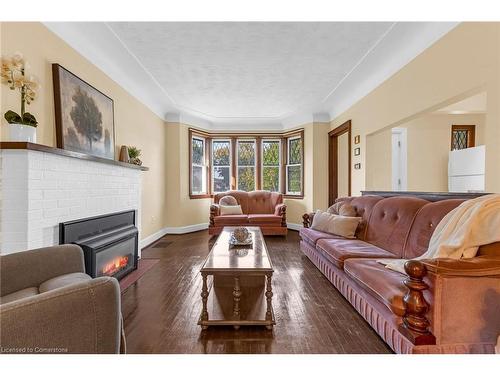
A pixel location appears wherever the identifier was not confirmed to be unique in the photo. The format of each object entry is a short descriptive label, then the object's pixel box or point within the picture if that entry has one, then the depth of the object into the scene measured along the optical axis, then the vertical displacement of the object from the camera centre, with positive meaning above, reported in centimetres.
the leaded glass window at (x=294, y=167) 627 +39
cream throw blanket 151 -30
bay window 650 +53
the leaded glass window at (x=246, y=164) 665 +49
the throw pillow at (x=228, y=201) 570 -43
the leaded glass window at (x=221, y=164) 665 +49
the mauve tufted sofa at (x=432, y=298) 137 -70
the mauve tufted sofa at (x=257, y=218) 522 -75
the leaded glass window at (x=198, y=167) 616 +38
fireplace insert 225 -61
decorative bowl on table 266 -62
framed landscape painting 240 +73
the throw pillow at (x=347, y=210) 339 -38
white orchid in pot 179 +69
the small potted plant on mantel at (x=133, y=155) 370 +40
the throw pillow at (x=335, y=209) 371 -40
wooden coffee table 190 -102
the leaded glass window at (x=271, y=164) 666 +49
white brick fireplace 179 -10
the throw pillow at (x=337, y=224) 313 -55
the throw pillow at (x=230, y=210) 548 -62
